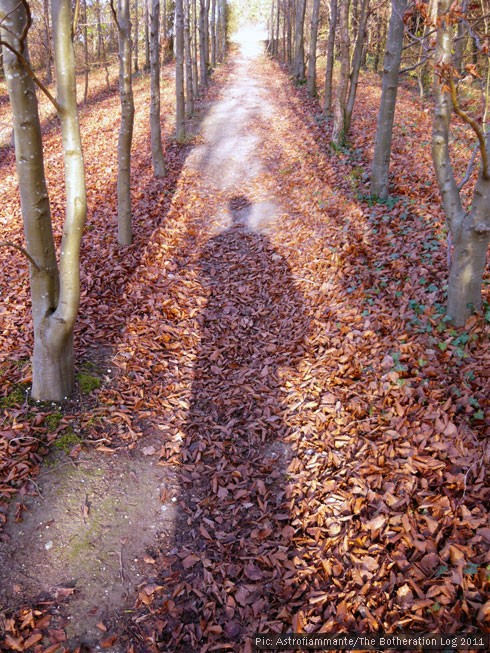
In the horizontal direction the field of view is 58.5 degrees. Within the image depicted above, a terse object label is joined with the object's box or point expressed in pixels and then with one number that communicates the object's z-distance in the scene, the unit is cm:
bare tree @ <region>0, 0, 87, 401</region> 367
